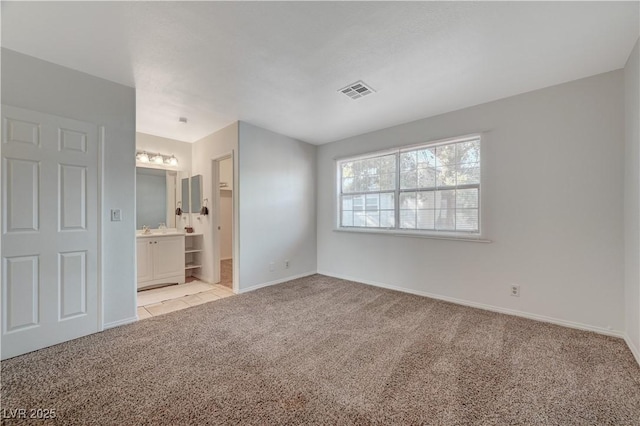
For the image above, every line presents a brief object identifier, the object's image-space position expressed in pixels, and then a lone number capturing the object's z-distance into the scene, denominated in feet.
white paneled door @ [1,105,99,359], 6.84
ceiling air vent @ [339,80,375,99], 8.87
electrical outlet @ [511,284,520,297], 9.53
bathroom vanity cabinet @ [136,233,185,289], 12.84
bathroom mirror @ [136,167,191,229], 14.24
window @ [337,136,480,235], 10.84
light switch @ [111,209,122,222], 8.65
